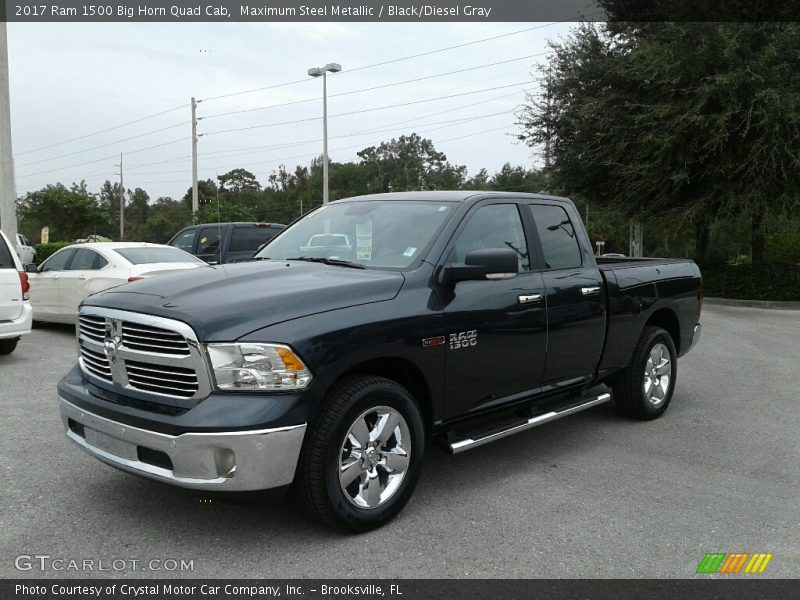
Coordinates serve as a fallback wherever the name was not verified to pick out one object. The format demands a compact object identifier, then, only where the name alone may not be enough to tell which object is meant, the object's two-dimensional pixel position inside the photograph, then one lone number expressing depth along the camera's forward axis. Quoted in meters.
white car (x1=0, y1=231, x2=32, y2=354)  8.62
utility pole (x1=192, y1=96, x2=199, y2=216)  35.59
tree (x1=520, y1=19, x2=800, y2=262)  16.80
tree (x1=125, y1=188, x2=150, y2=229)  113.12
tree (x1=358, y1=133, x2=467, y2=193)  94.59
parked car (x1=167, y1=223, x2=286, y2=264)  14.59
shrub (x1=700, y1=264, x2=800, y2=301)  18.67
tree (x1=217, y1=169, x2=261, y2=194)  107.88
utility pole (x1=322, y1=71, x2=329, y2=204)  31.44
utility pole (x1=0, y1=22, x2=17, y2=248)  16.39
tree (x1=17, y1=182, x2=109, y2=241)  43.28
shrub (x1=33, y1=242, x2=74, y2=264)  26.06
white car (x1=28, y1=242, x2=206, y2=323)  10.28
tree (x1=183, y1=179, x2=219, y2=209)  94.16
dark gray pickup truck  3.44
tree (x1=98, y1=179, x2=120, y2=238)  119.70
